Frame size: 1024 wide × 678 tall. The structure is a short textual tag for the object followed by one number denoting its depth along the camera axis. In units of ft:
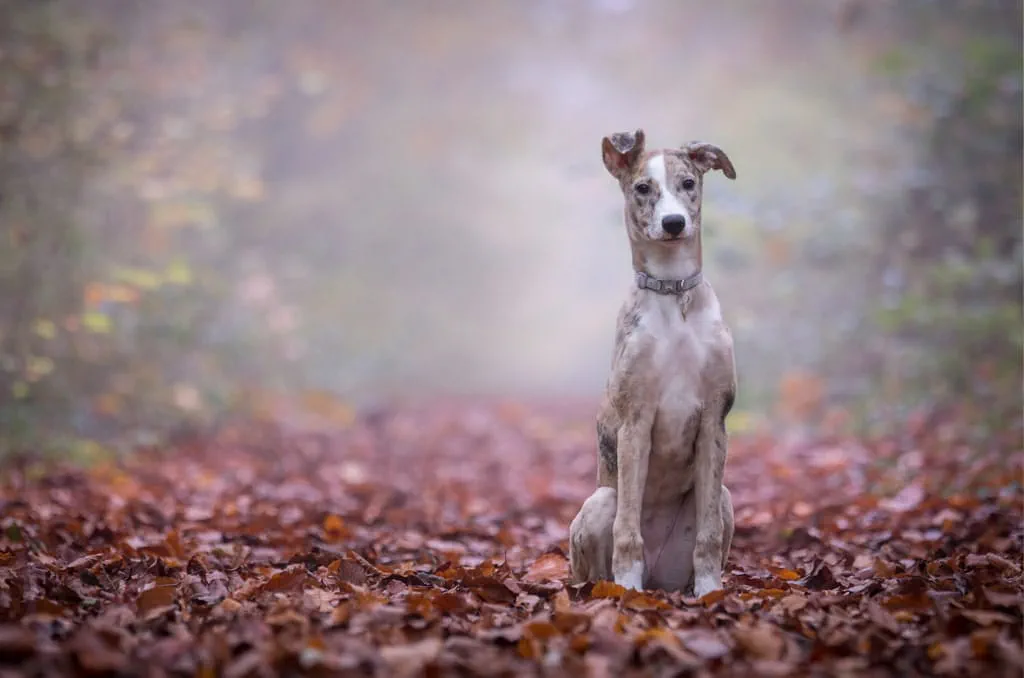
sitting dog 26.96
